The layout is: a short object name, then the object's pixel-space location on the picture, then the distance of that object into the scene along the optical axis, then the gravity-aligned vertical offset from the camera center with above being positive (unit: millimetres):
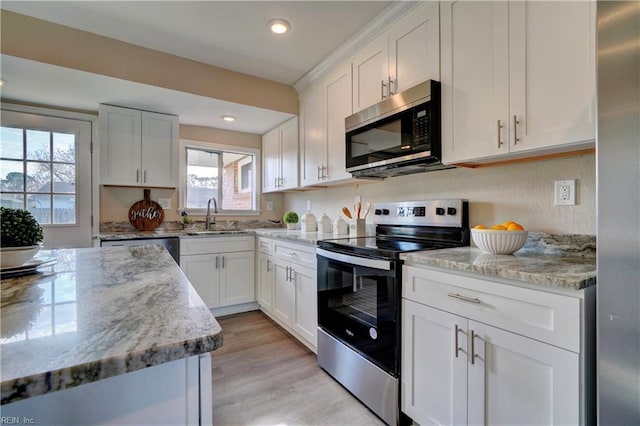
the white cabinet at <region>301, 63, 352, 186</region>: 2441 +769
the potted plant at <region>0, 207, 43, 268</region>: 926 -73
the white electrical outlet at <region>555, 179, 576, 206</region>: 1417 +99
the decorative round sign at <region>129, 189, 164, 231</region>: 3148 -8
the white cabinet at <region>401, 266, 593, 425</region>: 945 -541
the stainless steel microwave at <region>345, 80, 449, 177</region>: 1704 +504
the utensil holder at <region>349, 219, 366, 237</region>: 2318 -109
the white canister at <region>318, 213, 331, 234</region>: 2674 -106
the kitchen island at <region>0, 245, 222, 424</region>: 414 -209
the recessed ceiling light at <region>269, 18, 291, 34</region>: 2084 +1336
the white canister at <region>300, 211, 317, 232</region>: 2818 -84
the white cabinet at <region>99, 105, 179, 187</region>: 2781 +641
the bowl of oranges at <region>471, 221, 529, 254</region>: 1374 -117
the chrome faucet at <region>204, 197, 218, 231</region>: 3451 +27
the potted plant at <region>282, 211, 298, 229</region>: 3055 -59
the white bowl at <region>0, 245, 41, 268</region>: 943 -135
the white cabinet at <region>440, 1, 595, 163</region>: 1185 +613
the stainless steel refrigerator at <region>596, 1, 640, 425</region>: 781 +0
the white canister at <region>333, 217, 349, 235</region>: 2463 -114
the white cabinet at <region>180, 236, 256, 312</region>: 2869 -545
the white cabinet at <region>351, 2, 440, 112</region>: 1737 +1015
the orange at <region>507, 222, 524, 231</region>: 1397 -66
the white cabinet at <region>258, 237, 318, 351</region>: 2193 -614
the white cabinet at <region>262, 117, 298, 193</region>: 3168 +642
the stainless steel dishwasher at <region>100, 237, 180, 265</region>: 2598 -259
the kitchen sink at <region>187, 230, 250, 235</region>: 2922 -192
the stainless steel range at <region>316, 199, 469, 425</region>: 1496 -468
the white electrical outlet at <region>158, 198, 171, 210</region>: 3303 +115
